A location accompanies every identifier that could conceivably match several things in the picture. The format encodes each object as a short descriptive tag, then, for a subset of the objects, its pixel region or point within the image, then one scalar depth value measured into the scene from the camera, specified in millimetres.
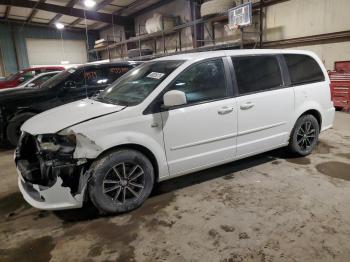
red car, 10073
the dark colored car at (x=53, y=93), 5008
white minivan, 2430
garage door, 18312
